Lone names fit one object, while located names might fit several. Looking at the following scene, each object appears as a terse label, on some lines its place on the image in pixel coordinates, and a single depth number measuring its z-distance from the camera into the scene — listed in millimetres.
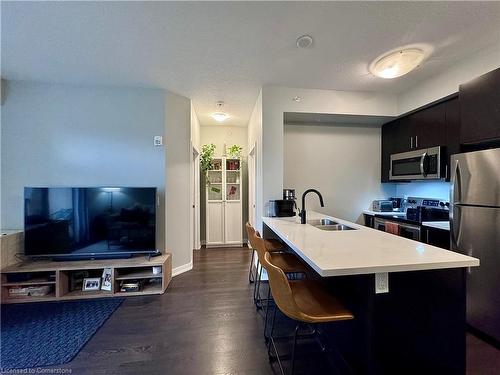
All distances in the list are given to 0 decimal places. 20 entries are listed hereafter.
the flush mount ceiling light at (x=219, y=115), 3816
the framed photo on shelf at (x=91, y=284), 2635
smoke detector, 1960
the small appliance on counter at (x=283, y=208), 2777
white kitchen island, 1088
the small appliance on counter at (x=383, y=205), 3406
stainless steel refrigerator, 1759
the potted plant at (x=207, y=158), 4586
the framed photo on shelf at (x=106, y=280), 2637
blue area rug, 1667
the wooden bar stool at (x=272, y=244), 2190
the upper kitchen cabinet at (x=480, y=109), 1892
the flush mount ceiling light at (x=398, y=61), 2066
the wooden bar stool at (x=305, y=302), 1176
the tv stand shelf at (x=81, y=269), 2467
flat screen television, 2617
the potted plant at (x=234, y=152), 4609
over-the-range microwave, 2580
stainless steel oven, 2518
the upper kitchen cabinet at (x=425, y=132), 2429
